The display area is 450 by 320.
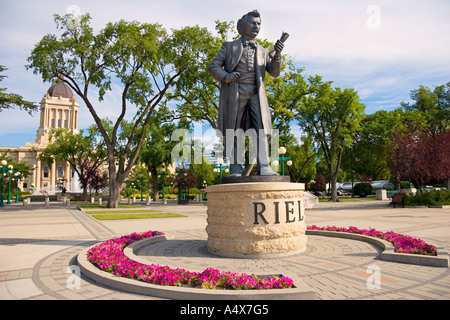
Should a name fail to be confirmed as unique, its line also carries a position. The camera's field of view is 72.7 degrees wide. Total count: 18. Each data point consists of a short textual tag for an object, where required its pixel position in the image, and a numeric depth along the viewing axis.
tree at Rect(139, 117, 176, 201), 37.47
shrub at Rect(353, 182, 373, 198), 44.69
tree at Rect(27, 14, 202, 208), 21.78
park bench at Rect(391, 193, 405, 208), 21.60
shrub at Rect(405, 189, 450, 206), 21.84
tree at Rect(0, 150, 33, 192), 52.33
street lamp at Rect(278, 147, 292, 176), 19.44
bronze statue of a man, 7.02
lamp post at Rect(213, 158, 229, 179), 28.76
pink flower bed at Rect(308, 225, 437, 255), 5.65
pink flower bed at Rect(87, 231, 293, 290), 3.87
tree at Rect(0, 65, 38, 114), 22.17
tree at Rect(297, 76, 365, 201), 31.11
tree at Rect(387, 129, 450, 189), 23.98
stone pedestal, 5.89
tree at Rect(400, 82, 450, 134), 39.66
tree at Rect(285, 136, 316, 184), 44.55
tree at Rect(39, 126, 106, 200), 40.50
